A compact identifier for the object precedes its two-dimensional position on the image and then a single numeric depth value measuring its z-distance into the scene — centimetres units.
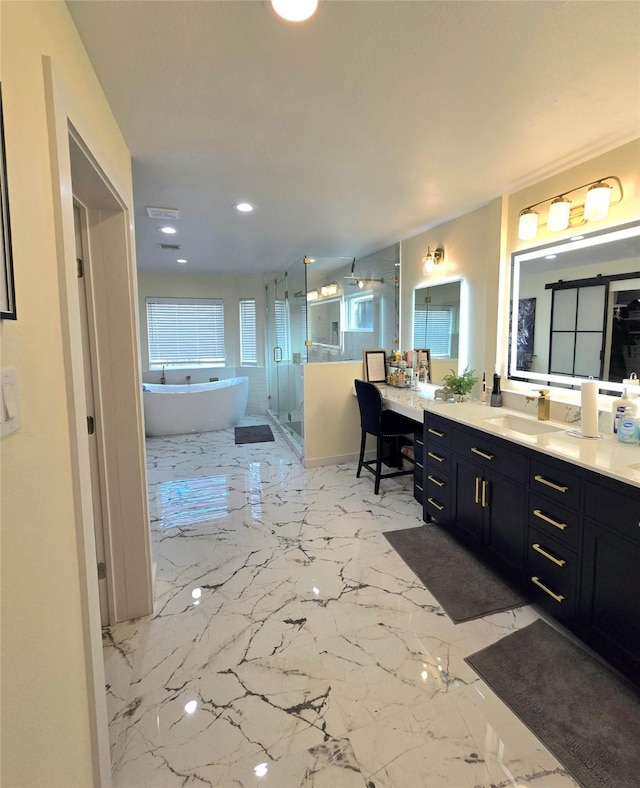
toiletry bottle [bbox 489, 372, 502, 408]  285
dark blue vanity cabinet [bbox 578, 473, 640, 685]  148
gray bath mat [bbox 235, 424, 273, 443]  522
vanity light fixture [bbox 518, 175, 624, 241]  204
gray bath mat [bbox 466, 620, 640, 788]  129
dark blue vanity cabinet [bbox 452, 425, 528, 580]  205
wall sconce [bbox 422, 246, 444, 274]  350
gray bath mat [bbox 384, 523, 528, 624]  205
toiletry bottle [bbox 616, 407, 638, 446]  190
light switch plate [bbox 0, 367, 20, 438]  69
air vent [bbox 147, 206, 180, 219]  298
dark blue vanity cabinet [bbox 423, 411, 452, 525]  265
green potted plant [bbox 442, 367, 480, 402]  304
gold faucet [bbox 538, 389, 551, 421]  242
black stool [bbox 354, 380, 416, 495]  338
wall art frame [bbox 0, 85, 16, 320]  68
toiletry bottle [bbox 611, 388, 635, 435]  194
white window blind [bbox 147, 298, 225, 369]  620
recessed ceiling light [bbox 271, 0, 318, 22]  113
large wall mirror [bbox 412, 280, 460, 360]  343
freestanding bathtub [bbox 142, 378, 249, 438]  521
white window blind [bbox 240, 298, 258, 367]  655
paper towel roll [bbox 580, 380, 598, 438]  201
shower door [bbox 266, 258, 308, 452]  462
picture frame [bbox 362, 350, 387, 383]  424
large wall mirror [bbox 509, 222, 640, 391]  207
